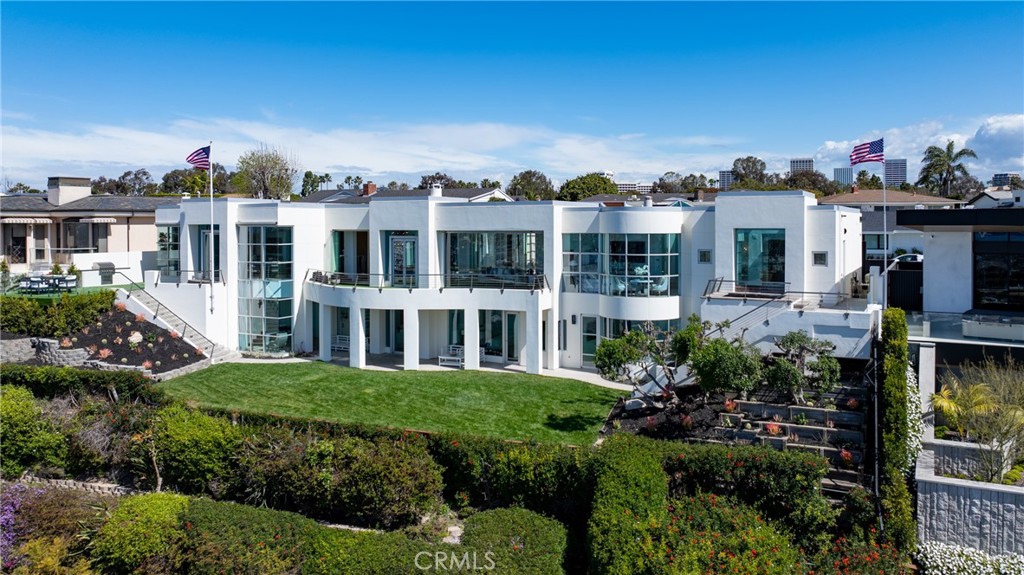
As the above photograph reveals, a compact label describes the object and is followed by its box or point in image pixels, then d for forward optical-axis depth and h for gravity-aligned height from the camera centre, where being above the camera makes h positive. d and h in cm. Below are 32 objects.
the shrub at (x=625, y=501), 1295 -442
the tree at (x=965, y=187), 6981 +687
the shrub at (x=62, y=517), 1578 -510
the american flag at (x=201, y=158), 2973 +421
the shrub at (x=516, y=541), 1392 -523
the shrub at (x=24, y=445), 1967 -443
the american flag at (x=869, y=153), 2359 +326
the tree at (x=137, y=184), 9056 +1071
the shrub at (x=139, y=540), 1505 -532
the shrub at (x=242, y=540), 1458 -529
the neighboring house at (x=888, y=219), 3753 +208
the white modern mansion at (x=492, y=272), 2458 -28
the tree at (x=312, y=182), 7900 +886
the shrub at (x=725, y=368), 1870 -259
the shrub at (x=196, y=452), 1811 -433
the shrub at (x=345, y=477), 1648 -459
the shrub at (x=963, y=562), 1432 -566
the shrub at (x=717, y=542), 1255 -486
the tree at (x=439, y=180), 8300 +940
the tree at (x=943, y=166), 6519 +784
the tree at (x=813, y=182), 7859 +829
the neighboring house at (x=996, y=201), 2816 +226
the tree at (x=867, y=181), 8250 +856
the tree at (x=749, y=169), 9050 +1077
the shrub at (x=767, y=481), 1509 -442
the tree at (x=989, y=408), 1609 -332
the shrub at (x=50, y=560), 1487 -563
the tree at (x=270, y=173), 5787 +712
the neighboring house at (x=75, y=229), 3734 +202
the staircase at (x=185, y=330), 2850 -233
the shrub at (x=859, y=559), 1366 -540
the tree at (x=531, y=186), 7474 +881
